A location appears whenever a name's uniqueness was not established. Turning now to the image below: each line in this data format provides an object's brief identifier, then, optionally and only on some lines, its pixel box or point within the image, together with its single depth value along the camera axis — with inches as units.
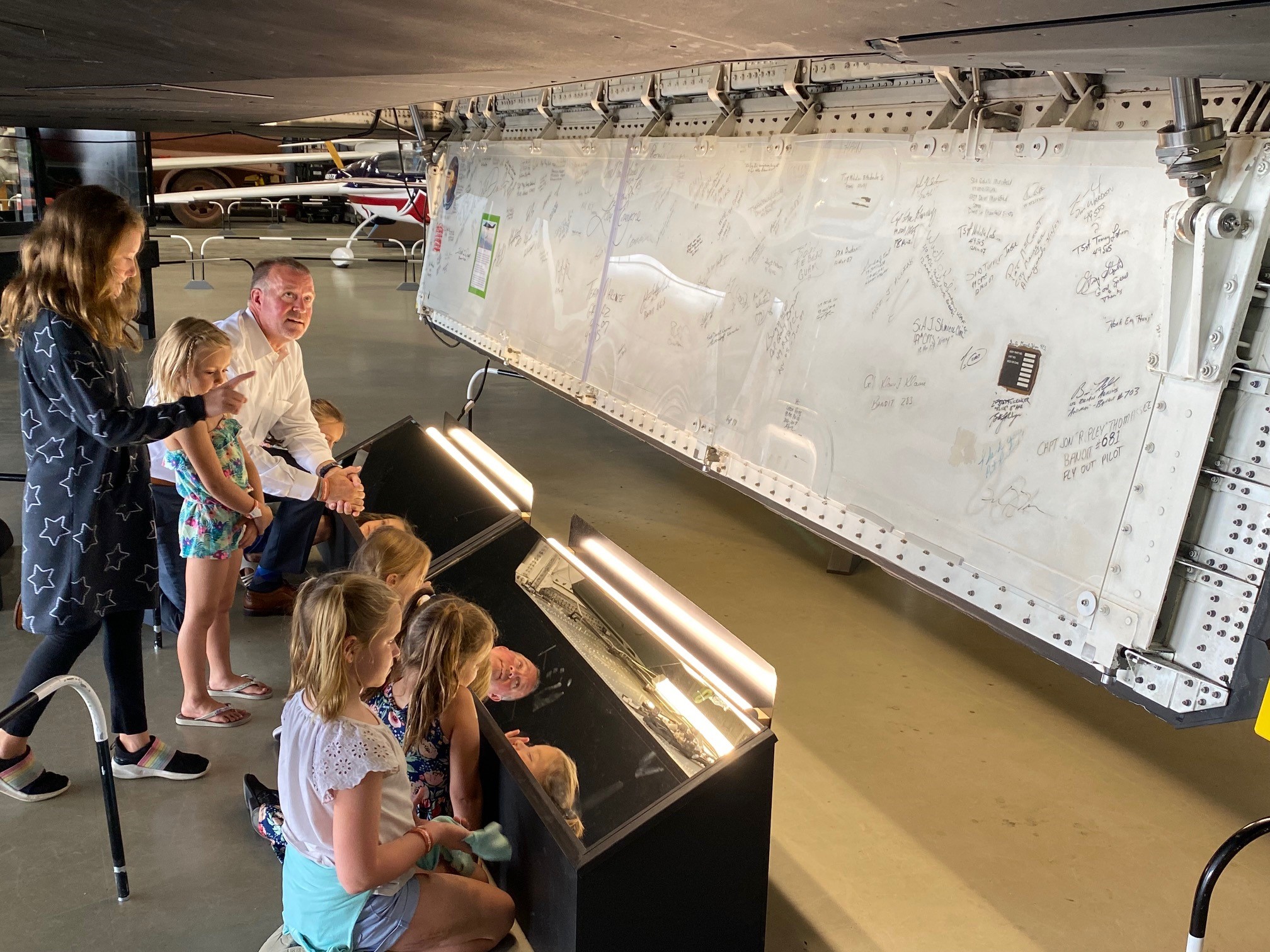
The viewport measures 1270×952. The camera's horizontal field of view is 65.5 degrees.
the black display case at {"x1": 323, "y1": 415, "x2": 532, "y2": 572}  159.6
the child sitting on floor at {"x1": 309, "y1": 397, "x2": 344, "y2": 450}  202.4
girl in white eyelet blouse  86.3
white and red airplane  782.5
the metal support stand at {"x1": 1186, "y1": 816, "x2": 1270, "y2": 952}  68.5
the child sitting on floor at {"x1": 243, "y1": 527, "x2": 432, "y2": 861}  119.6
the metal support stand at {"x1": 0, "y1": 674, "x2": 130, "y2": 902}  97.6
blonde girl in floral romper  131.6
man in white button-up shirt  162.6
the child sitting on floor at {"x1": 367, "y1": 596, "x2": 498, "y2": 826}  103.4
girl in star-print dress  112.4
